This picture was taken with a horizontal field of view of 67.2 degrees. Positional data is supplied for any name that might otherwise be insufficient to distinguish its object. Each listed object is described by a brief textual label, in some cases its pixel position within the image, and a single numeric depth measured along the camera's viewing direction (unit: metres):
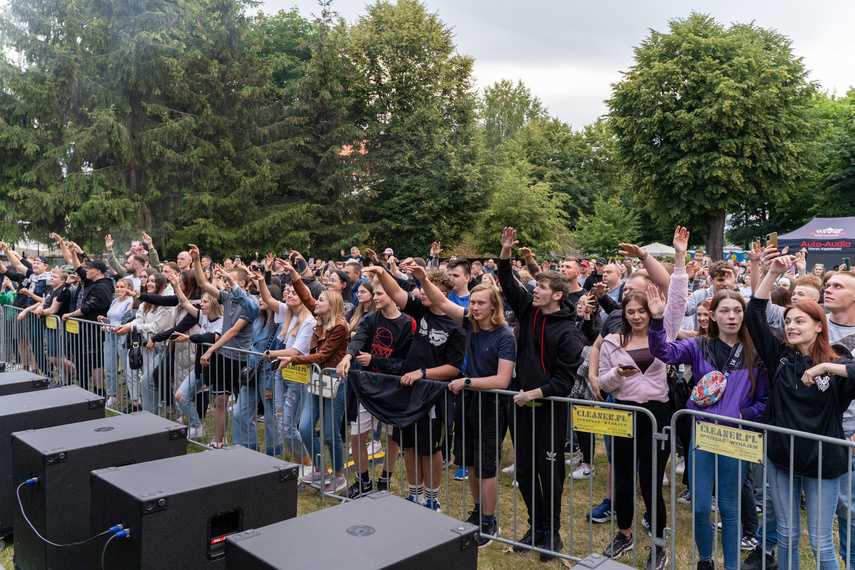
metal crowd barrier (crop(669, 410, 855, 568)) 3.56
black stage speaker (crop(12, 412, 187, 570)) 3.80
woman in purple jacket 4.10
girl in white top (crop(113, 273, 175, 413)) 7.68
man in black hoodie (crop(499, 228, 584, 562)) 4.73
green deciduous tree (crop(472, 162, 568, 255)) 34.22
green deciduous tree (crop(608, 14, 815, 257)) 31.22
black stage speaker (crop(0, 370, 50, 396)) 5.84
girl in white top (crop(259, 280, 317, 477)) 6.31
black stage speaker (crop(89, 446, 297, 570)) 3.00
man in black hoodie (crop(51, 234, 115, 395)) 8.64
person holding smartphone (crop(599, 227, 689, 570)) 4.50
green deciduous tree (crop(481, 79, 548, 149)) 61.72
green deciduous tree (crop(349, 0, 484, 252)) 33.47
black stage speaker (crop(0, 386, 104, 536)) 4.73
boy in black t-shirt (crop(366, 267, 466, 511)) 5.20
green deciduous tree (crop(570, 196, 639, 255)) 40.62
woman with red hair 3.66
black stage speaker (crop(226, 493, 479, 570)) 2.29
